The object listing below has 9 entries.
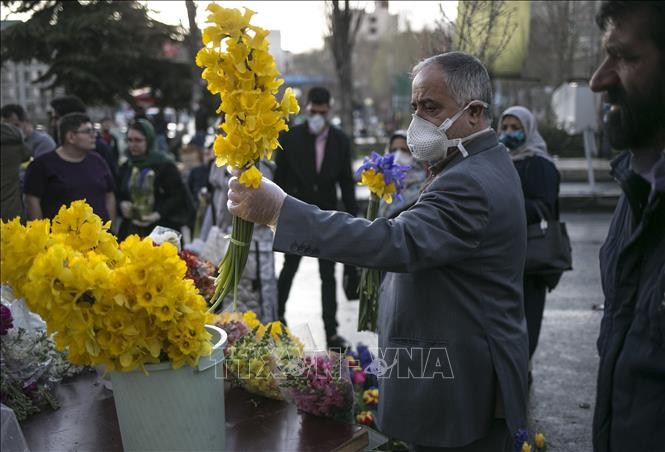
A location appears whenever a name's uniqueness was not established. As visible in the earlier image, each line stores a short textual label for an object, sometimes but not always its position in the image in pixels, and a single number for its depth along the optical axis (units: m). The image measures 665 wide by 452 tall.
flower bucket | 1.61
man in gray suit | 1.87
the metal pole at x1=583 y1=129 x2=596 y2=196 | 13.99
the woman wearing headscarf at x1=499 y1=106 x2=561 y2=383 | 4.37
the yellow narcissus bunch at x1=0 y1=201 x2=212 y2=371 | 1.52
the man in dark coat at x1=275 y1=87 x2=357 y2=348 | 5.74
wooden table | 1.95
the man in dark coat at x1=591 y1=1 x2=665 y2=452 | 1.50
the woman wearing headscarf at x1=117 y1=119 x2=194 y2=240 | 5.66
